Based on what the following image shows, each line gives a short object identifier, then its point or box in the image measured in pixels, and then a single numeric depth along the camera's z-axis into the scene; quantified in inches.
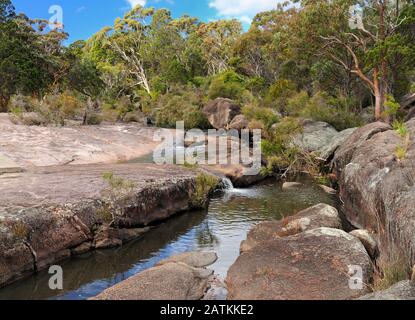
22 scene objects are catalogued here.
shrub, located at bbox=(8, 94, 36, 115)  1234.4
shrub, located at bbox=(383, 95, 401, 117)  1005.8
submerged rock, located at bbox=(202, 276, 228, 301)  353.6
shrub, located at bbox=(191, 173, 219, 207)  674.2
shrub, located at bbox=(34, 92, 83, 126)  1221.1
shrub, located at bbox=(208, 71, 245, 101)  1824.6
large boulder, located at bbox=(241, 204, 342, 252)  443.8
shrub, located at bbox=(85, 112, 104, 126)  1466.3
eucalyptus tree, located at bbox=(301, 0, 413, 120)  1038.4
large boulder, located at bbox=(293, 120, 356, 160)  894.4
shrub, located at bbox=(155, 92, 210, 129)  1656.0
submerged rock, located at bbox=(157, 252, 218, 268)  434.9
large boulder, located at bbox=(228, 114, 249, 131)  1386.3
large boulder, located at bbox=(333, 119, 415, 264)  344.2
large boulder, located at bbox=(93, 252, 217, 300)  328.8
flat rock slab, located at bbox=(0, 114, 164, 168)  855.1
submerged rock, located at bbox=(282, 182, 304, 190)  810.2
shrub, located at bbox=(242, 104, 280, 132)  1071.0
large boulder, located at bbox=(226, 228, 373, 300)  314.3
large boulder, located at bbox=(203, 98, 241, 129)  1545.3
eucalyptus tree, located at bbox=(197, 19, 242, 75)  2672.2
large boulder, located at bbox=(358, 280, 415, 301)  241.1
